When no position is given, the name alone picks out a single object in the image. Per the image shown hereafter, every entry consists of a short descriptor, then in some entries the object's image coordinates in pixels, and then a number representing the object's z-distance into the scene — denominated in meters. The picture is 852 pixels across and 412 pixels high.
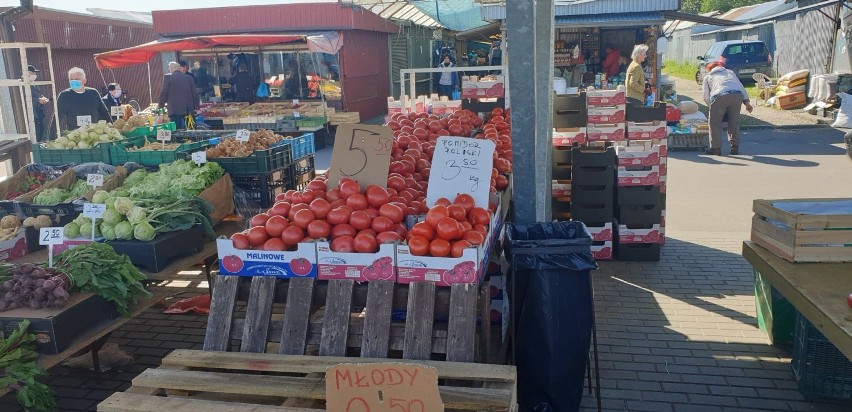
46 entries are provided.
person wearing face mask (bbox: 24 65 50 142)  14.68
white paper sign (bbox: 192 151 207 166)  6.17
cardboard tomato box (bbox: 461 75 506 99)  9.33
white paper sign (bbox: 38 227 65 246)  4.28
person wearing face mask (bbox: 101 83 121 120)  15.72
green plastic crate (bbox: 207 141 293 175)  6.36
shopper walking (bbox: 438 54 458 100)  20.55
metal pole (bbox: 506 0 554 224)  4.14
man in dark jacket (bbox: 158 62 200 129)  12.46
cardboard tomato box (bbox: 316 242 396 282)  3.57
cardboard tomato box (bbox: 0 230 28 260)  5.14
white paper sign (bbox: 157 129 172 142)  7.24
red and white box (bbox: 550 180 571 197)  7.29
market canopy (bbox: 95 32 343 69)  14.60
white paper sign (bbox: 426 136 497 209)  4.17
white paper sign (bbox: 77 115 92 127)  8.17
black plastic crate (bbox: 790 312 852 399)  4.05
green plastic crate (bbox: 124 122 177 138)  8.06
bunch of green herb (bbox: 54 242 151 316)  4.13
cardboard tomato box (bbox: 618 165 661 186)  6.93
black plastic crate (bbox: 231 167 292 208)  6.47
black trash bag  3.77
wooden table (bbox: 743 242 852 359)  3.05
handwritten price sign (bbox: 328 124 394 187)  4.40
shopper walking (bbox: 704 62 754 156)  12.40
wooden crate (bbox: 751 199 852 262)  3.81
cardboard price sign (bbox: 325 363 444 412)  2.66
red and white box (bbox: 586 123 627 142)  7.61
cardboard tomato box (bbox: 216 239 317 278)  3.68
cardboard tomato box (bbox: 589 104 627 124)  7.55
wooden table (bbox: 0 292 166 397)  3.73
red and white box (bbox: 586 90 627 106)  7.52
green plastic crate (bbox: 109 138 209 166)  6.69
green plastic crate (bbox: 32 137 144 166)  6.93
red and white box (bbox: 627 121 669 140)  7.41
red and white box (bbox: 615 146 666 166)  6.90
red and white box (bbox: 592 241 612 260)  7.05
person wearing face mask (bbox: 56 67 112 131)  9.23
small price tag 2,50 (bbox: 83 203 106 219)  4.89
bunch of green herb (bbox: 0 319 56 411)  3.55
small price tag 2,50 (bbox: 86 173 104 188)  5.82
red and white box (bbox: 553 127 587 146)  7.63
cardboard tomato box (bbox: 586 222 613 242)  7.02
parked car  28.52
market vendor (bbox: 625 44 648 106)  11.29
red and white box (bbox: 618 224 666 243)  6.98
